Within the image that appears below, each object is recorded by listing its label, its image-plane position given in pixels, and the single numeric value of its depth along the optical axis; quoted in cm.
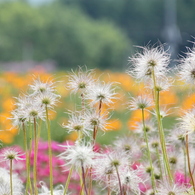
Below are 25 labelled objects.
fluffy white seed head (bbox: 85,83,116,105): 448
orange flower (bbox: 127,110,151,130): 1531
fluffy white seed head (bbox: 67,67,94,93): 461
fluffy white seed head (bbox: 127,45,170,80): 438
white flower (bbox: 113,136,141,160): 514
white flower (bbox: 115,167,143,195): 428
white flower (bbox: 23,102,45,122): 438
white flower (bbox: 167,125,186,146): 500
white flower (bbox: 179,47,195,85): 423
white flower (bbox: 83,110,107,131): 434
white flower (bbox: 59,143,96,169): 389
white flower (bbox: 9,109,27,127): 449
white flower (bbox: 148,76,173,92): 435
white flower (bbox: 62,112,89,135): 430
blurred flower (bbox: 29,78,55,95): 455
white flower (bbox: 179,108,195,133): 404
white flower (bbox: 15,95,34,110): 454
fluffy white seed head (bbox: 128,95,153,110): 459
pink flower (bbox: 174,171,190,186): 595
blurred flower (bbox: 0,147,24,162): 441
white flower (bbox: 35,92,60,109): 437
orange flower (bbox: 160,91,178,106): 1942
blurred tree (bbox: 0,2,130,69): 8262
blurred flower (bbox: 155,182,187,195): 404
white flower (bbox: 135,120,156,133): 529
